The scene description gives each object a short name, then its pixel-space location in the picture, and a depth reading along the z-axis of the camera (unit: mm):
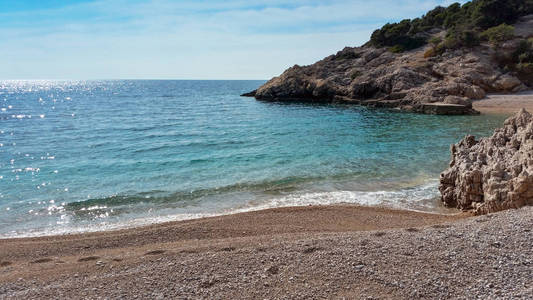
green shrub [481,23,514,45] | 50938
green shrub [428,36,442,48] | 56844
